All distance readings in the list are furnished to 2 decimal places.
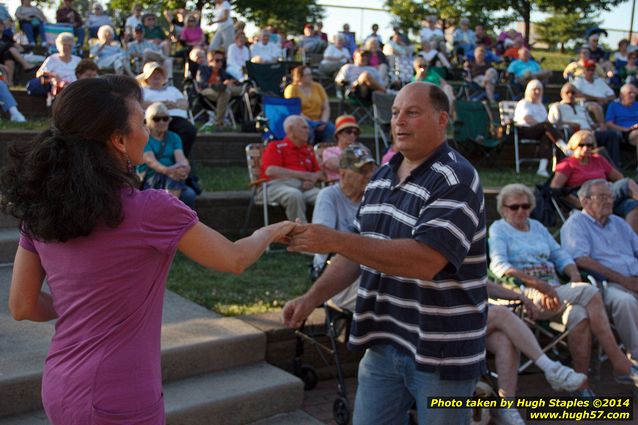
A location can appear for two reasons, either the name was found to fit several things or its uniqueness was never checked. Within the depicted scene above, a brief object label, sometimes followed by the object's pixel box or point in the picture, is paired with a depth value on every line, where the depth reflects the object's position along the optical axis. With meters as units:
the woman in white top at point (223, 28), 15.69
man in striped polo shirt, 2.66
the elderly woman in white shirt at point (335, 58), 16.06
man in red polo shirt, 7.68
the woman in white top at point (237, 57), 13.81
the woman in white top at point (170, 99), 8.38
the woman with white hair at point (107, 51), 12.83
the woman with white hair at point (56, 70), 10.32
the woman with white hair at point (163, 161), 6.96
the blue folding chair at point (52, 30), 14.84
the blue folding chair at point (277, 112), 9.85
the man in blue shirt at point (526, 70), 17.84
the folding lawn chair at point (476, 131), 12.01
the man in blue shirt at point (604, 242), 6.18
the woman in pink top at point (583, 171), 8.46
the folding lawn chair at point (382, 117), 11.40
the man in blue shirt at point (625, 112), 12.63
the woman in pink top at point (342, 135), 8.41
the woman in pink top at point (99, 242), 2.00
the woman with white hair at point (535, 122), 11.84
